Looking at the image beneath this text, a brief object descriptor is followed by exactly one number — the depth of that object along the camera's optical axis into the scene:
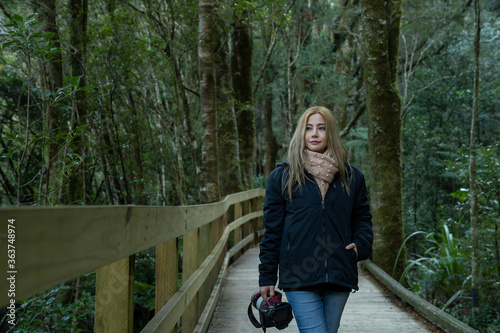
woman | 2.65
